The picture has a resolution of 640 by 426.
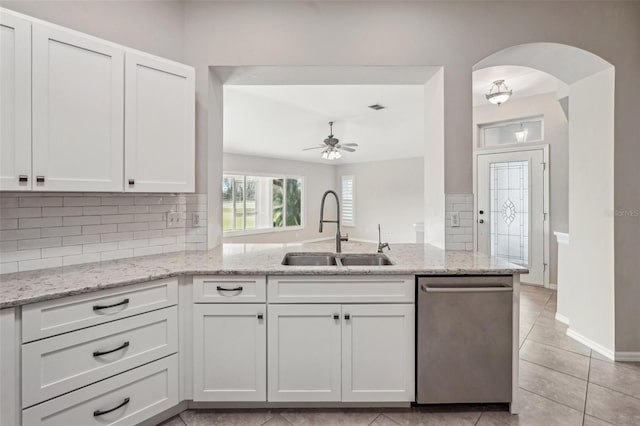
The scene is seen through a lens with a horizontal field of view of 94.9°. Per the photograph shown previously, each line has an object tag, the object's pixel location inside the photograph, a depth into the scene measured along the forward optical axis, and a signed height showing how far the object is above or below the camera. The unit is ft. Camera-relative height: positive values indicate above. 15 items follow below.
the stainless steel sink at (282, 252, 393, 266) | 7.15 -1.15
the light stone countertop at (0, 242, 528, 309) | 4.50 -1.09
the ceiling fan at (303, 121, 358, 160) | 17.47 +4.02
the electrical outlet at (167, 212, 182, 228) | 7.47 -0.19
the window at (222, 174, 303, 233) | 24.13 +0.83
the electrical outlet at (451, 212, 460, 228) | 7.67 -0.18
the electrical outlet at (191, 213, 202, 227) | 7.61 -0.21
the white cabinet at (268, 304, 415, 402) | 5.62 -2.71
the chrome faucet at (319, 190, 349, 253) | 7.42 -0.72
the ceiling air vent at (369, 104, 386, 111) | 15.85 +5.80
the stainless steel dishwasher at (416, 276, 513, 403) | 5.61 -2.42
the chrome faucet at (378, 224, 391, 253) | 7.37 -0.85
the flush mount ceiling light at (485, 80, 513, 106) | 12.45 +5.11
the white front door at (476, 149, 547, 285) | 14.74 +0.25
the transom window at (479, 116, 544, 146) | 15.06 +4.38
